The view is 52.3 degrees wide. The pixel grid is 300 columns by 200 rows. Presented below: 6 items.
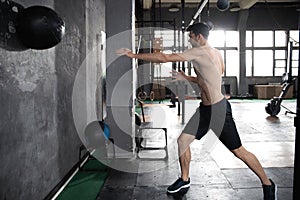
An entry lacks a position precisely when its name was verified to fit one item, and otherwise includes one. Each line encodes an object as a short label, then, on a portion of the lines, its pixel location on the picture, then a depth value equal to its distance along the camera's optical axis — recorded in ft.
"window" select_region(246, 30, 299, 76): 36.73
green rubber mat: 8.16
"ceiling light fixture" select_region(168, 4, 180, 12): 29.82
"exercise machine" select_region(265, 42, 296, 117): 21.76
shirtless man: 7.45
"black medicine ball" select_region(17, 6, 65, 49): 5.12
